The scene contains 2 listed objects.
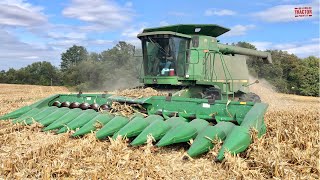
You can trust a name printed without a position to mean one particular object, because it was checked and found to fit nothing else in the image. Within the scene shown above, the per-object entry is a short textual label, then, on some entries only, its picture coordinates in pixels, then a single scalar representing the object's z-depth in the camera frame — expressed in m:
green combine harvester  3.88
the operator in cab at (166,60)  6.64
